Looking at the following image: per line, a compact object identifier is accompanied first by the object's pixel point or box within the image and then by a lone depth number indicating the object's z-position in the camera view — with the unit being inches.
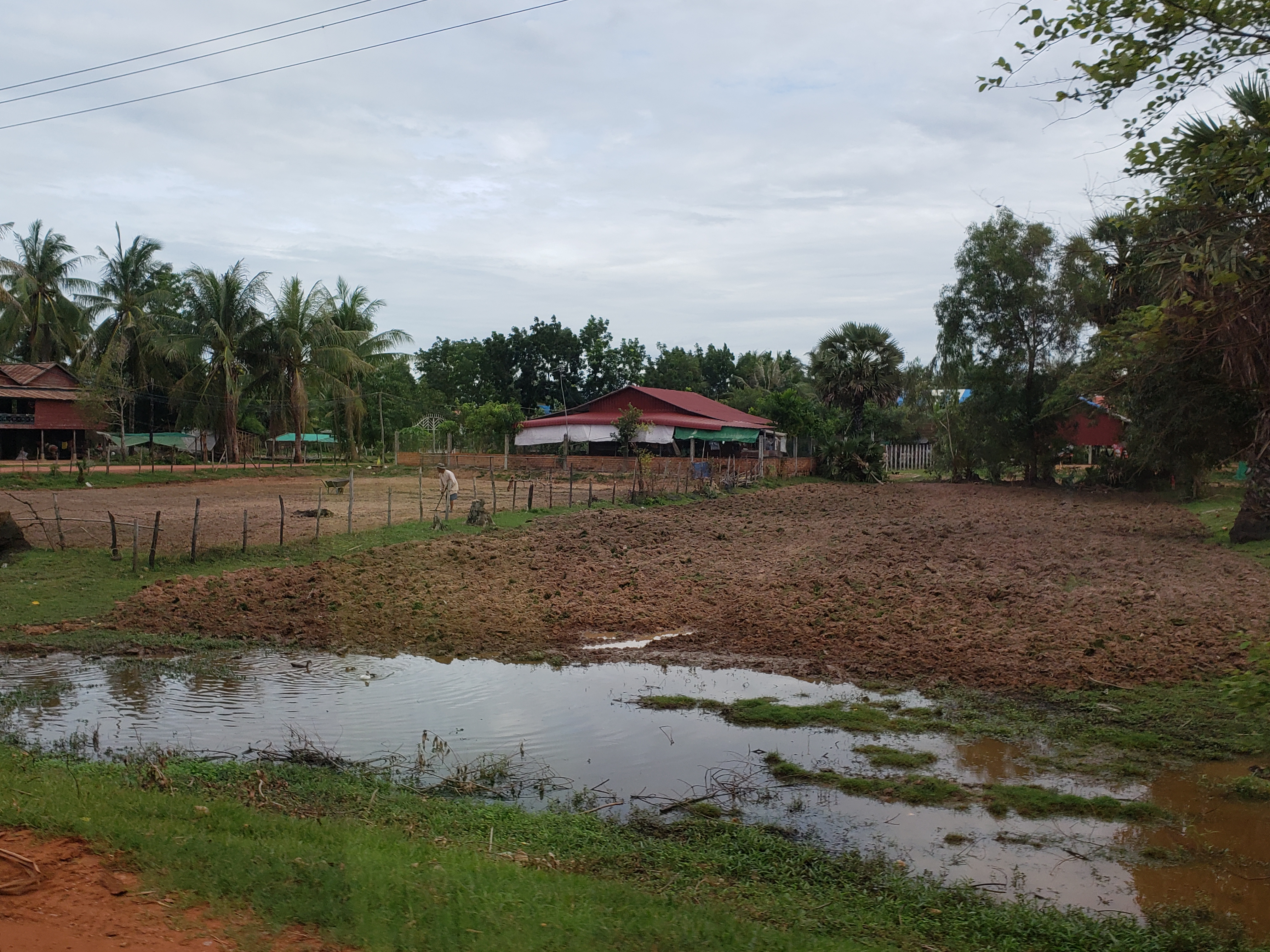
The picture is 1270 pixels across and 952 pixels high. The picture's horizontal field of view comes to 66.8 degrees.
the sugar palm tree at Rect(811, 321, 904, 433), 1934.1
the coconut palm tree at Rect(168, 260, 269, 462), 1737.2
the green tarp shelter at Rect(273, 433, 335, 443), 2449.6
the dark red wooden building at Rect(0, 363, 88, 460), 1683.1
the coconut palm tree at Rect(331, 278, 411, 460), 1935.3
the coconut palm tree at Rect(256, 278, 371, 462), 1829.5
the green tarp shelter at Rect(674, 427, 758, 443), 1670.8
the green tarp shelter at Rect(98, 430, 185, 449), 2074.3
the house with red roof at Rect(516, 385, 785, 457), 1673.2
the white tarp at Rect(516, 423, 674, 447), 1649.9
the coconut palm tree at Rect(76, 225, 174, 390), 1798.7
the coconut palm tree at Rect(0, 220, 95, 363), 1733.5
